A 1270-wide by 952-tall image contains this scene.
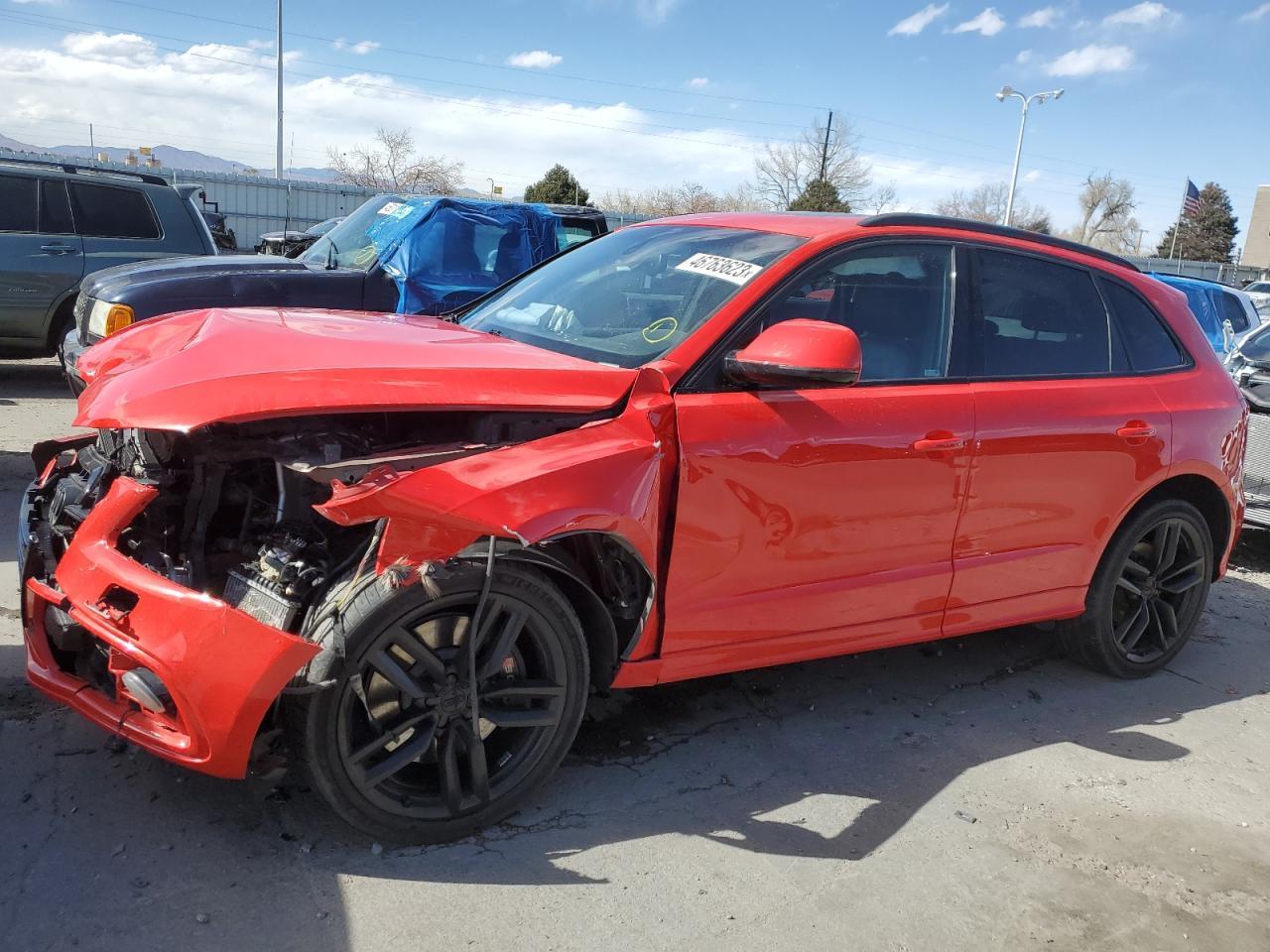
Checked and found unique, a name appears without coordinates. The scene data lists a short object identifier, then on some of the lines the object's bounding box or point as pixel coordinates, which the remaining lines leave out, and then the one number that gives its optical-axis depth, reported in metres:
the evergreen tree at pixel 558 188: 31.38
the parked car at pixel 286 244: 10.63
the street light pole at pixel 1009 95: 36.62
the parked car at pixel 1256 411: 6.40
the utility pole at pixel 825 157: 49.00
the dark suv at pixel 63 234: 8.71
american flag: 54.84
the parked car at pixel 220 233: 18.87
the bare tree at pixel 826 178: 48.28
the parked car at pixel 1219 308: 12.74
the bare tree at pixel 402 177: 36.22
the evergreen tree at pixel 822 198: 36.16
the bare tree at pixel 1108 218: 72.06
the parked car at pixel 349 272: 6.38
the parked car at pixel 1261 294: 25.61
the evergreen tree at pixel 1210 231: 71.31
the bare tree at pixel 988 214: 59.12
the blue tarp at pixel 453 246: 7.56
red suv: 2.55
